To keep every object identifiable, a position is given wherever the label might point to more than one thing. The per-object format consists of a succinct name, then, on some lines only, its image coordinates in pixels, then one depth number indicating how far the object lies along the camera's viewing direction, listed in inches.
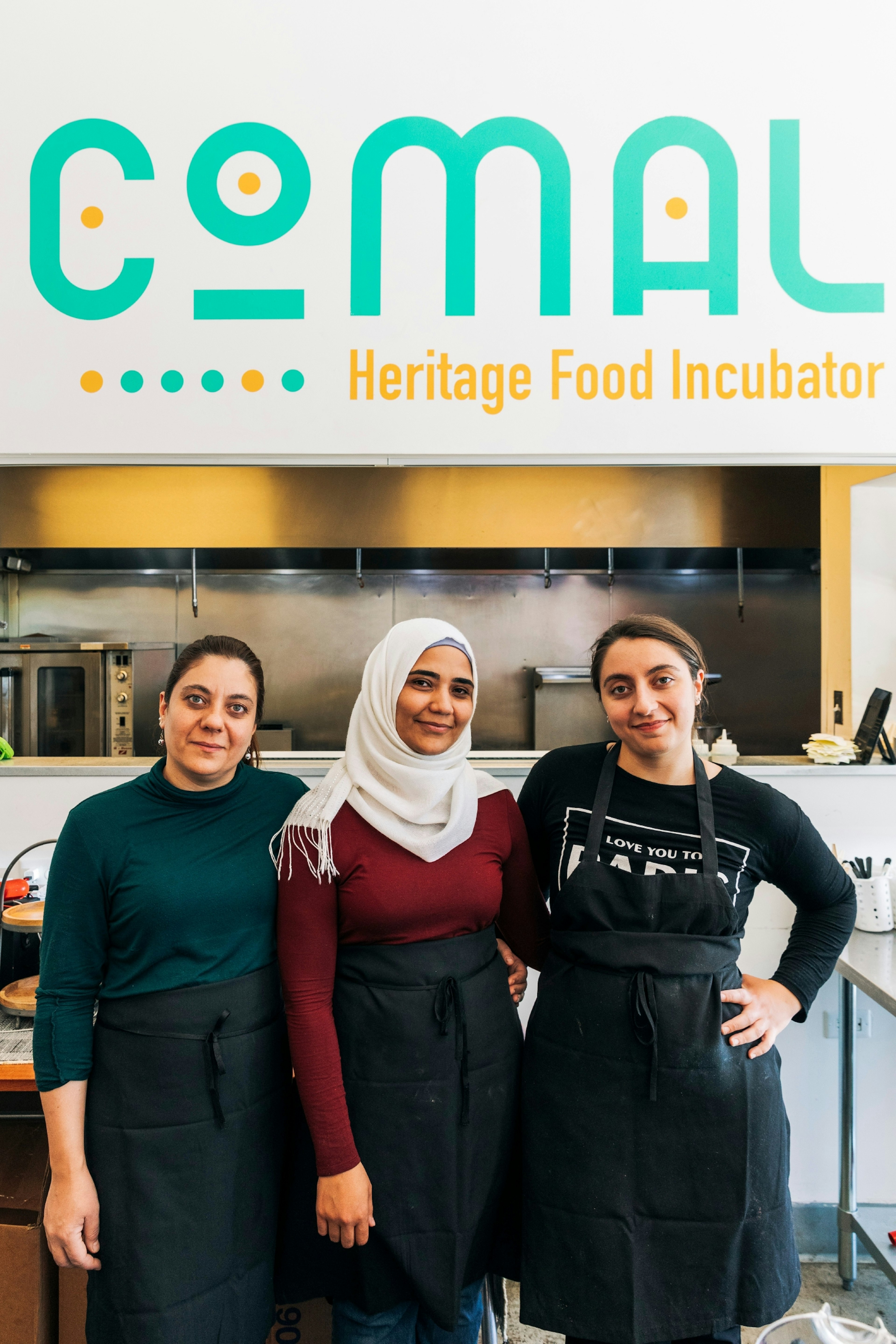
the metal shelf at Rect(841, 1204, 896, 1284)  79.4
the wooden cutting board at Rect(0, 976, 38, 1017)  67.4
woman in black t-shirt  49.6
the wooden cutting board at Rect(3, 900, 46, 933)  71.4
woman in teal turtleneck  47.6
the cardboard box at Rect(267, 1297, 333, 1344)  64.6
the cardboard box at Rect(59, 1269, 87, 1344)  63.9
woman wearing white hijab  49.0
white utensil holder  86.0
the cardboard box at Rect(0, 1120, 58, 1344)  61.7
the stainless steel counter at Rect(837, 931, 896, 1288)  81.6
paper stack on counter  96.8
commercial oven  158.9
